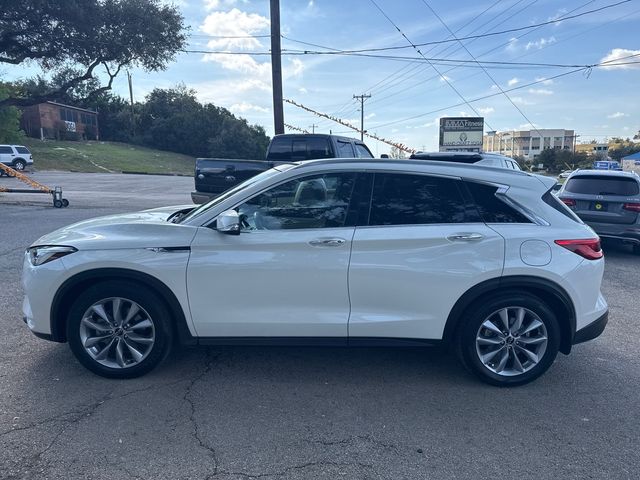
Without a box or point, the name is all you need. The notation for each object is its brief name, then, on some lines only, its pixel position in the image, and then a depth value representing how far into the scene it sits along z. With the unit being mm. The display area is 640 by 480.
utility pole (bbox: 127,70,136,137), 81062
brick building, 68625
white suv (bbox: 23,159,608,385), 3645
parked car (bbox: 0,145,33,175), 37406
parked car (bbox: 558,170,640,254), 8766
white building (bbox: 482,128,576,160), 103438
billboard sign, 35781
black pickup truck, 11102
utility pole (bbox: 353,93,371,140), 66869
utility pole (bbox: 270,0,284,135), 14789
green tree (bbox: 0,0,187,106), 16141
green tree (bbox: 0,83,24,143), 47031
